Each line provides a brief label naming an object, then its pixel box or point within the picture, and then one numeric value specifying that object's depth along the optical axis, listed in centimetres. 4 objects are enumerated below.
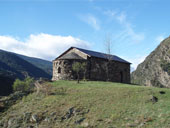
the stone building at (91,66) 3316
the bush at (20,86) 3710
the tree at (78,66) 3033
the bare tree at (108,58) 3608
